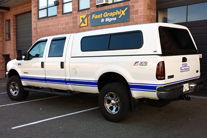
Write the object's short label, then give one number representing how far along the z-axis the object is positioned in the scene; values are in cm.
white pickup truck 451
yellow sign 1227
